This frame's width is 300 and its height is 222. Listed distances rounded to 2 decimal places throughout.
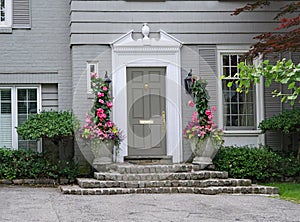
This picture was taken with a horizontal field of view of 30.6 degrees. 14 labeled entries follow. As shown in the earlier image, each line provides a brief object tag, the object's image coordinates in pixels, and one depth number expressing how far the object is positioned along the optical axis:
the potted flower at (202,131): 11.00
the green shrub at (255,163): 11.05
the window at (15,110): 11.98
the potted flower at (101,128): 10.78
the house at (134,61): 11.77
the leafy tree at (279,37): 10.23
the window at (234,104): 12.24
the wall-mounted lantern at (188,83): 11.76
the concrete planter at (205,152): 10.93
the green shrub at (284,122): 11.31
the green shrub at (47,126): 10.91
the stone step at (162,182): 9.79
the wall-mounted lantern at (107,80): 11.06
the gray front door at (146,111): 11.86
